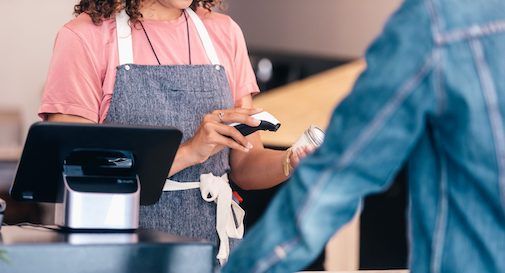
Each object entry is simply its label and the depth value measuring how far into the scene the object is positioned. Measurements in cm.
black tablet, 236
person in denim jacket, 190
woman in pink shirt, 285
